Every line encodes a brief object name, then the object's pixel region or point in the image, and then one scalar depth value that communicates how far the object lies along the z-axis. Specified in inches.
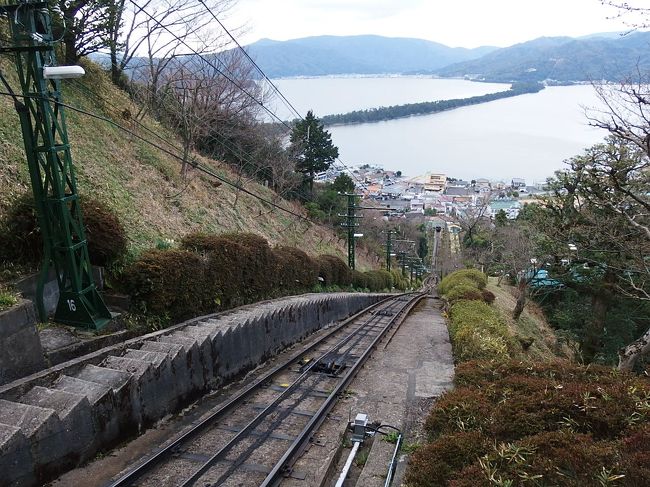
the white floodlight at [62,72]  250.7
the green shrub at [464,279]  1084.5
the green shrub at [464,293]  817.2
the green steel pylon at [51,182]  263.9
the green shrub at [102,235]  342.6
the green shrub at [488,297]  900.3
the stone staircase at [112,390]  200.4
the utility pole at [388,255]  1584.2
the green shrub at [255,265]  498.0
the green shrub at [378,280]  1292.6
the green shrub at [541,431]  163.6
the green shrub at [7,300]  238.1
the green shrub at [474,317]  512.1
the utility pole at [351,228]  1036.5
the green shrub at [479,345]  400.5
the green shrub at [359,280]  1127.5
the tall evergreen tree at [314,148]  1736.0
